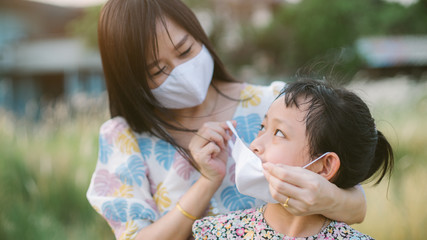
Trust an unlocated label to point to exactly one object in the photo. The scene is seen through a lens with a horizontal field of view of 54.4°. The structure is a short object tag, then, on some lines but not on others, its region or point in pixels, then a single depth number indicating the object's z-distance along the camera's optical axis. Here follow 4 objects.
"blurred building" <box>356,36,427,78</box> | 19.98
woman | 1.79
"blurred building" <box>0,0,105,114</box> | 20.39
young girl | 1.47
